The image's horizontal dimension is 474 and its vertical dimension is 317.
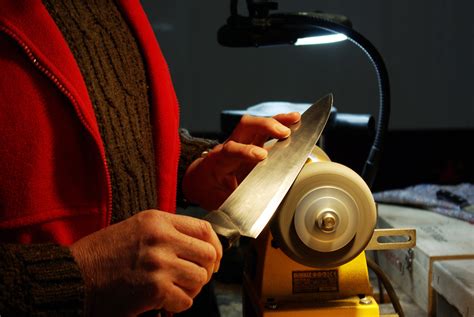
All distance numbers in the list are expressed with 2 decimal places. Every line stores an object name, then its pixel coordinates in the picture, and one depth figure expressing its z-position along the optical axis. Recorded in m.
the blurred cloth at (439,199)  1.46
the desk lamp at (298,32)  1.16
